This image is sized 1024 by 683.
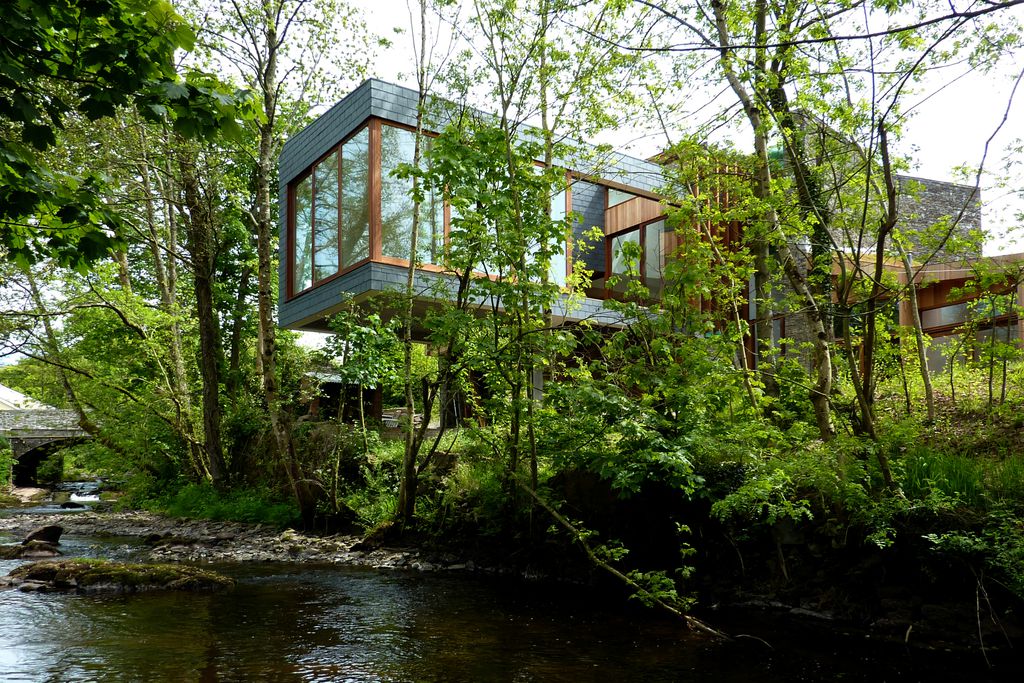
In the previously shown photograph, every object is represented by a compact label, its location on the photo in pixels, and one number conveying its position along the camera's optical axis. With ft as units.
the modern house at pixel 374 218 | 44.70
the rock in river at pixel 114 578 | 27.61
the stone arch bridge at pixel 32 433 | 102.78
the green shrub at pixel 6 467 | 80.18
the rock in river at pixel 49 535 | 39.17
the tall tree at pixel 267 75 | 39.96
